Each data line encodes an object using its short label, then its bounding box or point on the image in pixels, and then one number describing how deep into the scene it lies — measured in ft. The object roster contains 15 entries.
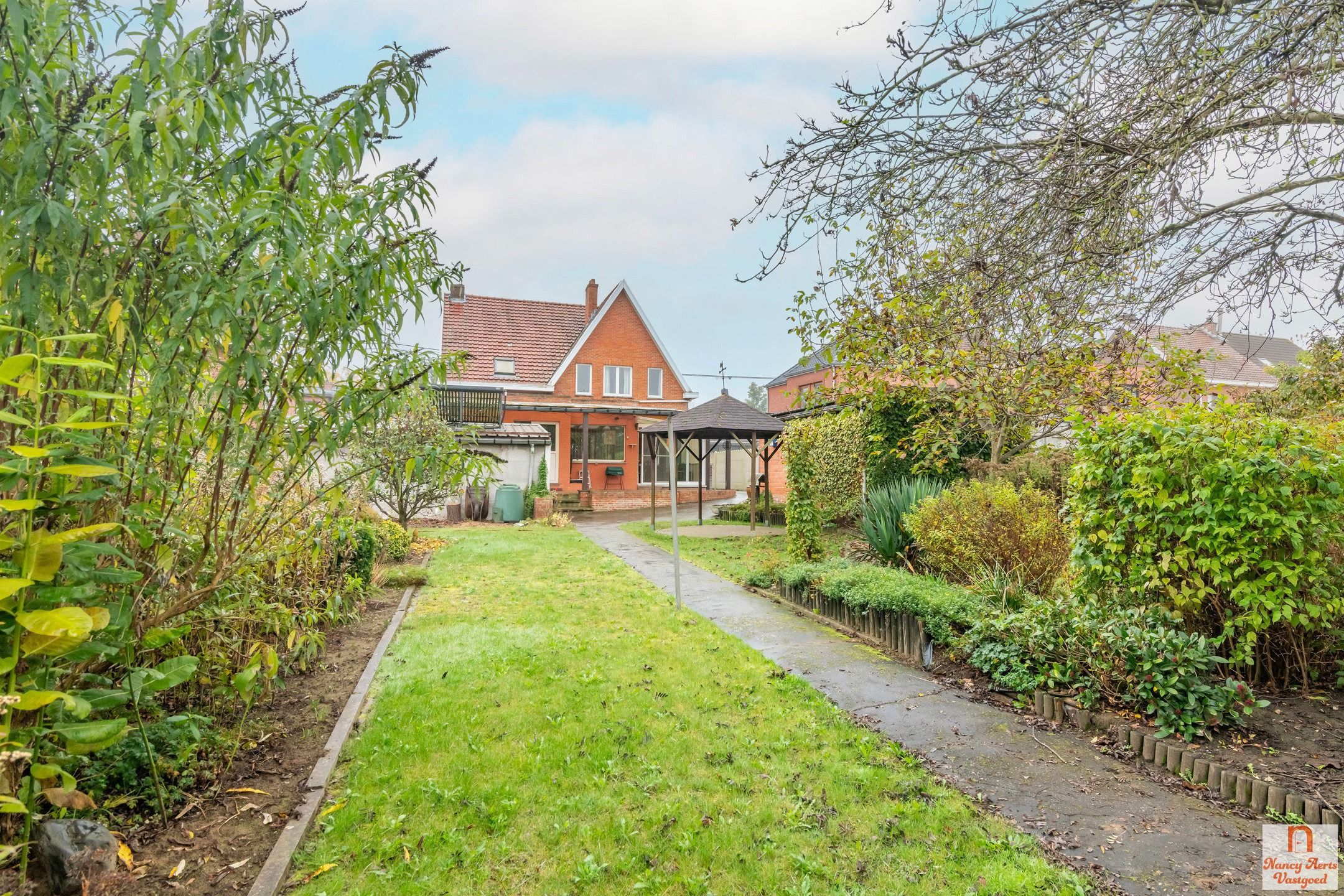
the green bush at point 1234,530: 13.05
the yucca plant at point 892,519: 27.71
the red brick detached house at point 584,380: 80.33
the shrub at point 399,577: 28.55
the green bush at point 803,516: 30.78
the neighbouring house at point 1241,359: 76.54
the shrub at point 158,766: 9.53
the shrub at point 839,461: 43.68
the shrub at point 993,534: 21.53
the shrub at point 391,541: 32.83
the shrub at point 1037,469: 33.12
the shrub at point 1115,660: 12.49
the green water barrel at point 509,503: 60.70
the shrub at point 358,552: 22.45
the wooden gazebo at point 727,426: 53.88
